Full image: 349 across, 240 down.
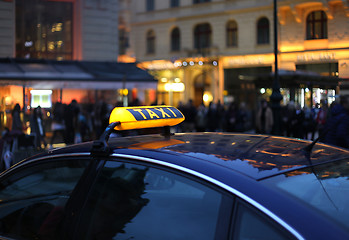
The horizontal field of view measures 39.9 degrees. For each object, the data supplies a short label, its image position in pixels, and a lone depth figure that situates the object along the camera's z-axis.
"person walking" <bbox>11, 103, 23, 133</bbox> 13.31
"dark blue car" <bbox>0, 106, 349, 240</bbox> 1.91
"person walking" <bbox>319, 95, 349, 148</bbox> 7.56
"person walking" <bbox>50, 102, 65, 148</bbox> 15.38
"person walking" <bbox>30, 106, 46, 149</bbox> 14.49
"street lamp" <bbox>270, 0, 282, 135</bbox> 13.23
